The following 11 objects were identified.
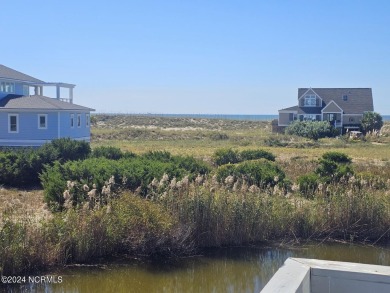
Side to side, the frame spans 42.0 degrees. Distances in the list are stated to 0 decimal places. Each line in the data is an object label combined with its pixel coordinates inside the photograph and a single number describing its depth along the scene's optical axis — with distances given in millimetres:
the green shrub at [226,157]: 26750
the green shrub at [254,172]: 16677
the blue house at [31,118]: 31016
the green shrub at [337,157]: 25891
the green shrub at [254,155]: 27144
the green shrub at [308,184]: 14490
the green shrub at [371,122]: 57156
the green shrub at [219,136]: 59406
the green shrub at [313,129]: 52469
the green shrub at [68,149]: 23533
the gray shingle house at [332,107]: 59406
